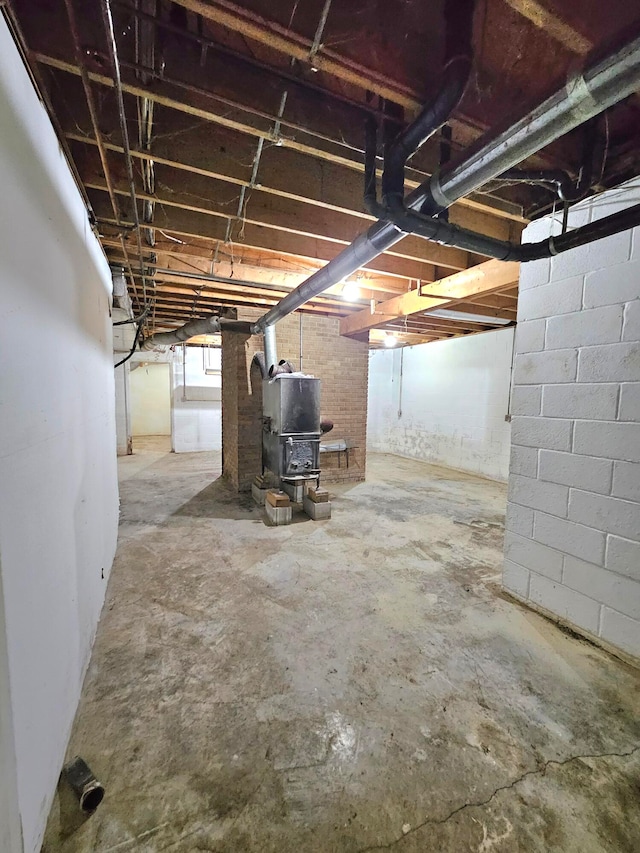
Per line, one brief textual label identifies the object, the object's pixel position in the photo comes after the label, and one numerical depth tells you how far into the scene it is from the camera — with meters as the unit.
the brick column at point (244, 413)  4.57
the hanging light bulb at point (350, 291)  3.59
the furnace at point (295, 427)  3.67
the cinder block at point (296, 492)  3.81
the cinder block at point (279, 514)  3.50
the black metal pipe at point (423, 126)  1.13
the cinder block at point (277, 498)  3.53
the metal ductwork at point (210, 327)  4.42
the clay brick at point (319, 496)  3.70
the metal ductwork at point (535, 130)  0.90
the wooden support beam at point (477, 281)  2.77
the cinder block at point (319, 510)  3.66
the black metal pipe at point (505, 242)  1.44
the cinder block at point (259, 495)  4.15
